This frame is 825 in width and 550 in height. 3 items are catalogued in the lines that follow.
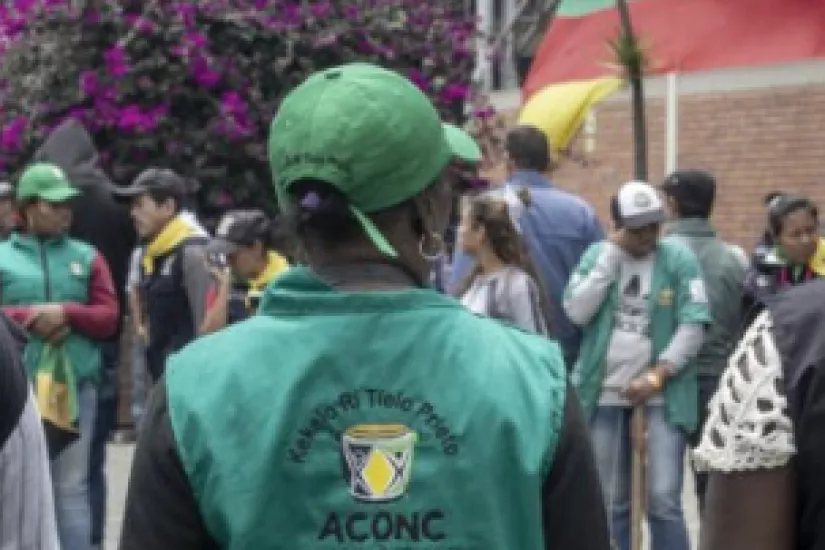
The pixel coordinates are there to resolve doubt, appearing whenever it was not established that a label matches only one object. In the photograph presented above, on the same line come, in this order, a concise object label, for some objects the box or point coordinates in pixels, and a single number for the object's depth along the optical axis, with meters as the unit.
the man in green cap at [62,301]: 12.61
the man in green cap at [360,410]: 4.11
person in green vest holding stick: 12.25
